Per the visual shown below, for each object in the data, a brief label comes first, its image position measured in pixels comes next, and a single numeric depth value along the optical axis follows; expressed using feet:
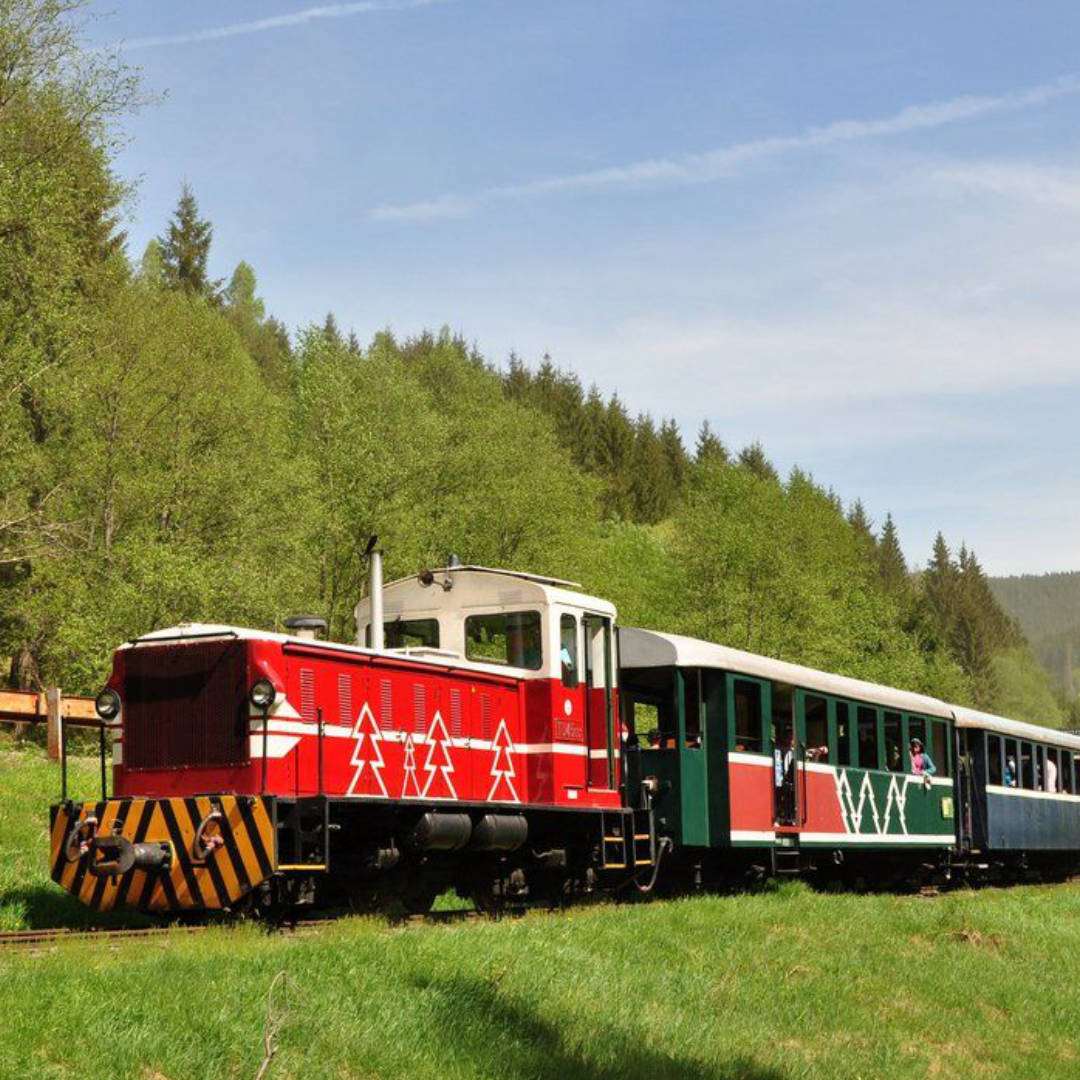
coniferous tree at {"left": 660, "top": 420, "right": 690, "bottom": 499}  397.13
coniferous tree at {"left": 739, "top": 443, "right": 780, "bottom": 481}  400.71
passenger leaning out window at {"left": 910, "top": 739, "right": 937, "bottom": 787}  85.61
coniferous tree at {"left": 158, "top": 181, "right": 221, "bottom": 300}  306.76
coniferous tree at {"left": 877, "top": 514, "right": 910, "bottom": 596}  394.93
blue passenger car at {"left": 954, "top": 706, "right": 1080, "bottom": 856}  93.56
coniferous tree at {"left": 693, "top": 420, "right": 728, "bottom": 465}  399.52
